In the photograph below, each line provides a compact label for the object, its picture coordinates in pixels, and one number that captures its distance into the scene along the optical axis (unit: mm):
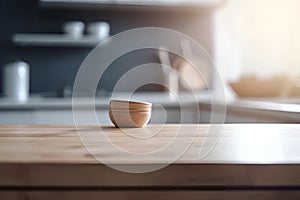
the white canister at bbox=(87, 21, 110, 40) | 2963
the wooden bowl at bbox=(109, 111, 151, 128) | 1020
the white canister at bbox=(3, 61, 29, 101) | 2814
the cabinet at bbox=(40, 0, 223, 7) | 2838
